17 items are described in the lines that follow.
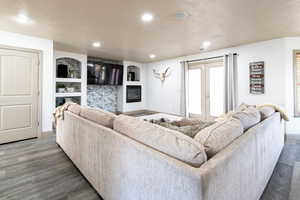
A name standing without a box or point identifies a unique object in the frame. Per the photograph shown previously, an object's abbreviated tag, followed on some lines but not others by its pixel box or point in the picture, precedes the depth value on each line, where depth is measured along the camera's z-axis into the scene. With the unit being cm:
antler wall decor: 646
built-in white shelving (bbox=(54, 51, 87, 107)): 516
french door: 503
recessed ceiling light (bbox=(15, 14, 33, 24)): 267
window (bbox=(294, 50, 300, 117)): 370
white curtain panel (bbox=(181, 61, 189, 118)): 572
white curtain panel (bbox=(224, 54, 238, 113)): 450
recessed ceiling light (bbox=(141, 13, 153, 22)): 263
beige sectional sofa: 82
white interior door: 329
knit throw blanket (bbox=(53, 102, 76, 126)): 282
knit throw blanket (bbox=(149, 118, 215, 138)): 143
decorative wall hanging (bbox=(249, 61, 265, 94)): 404
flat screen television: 577
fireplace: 682
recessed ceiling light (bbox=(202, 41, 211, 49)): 417
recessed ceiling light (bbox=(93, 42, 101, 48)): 427
